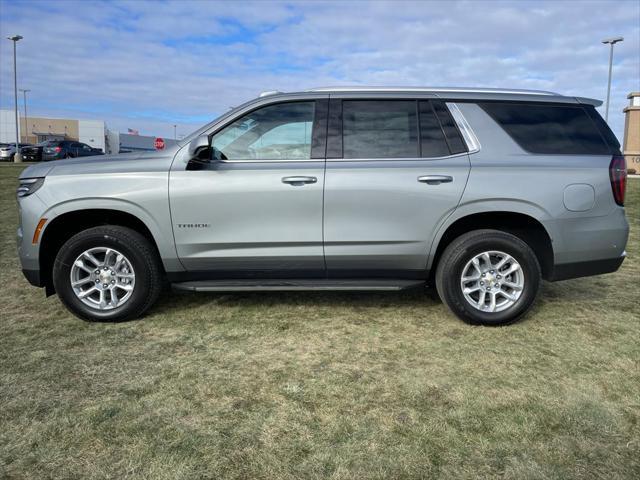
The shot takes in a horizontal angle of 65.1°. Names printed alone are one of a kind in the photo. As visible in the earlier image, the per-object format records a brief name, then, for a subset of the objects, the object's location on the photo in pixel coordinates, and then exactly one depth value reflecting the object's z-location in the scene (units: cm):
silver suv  397
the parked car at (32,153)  2865
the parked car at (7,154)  3200
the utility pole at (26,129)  7584
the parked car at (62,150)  2836
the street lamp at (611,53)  2723
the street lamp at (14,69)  3381
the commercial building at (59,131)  6994
